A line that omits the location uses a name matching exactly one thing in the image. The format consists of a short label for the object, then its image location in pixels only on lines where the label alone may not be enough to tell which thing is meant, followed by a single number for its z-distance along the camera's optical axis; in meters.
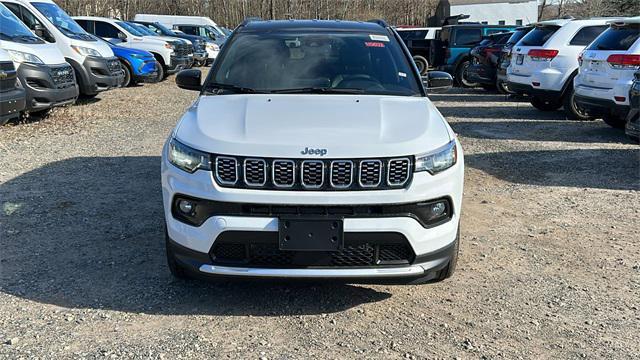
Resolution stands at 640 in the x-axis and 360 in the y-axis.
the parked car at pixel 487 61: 14.83
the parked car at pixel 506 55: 12.88
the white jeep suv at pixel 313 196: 3.25
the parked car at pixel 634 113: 6.84
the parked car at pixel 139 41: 17.98
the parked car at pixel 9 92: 8.27
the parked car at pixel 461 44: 18.00
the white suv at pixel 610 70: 8.46
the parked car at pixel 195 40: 22.48
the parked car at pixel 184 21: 28.82
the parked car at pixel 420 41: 21.92
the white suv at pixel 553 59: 11.04
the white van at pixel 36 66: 9.48
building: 50.72
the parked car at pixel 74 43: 11.79
